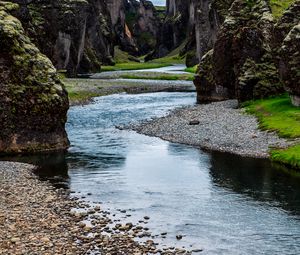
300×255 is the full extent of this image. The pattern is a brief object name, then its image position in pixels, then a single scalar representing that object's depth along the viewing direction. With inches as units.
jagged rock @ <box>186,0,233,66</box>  5255.9
